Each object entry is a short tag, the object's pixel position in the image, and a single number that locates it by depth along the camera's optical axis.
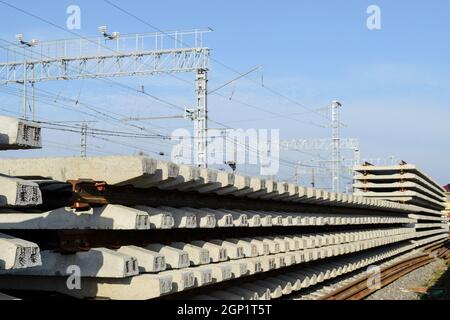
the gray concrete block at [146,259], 9.06
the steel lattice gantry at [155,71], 32.62
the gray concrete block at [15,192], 6.05
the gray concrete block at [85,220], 8.49
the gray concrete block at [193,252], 10.98
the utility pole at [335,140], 62.85
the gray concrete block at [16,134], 6.08
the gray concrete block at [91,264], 8.35
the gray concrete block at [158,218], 9.38
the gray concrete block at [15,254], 5.86
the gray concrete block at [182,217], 10.23
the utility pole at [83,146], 42.72
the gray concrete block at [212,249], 11.82
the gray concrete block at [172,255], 9.92
